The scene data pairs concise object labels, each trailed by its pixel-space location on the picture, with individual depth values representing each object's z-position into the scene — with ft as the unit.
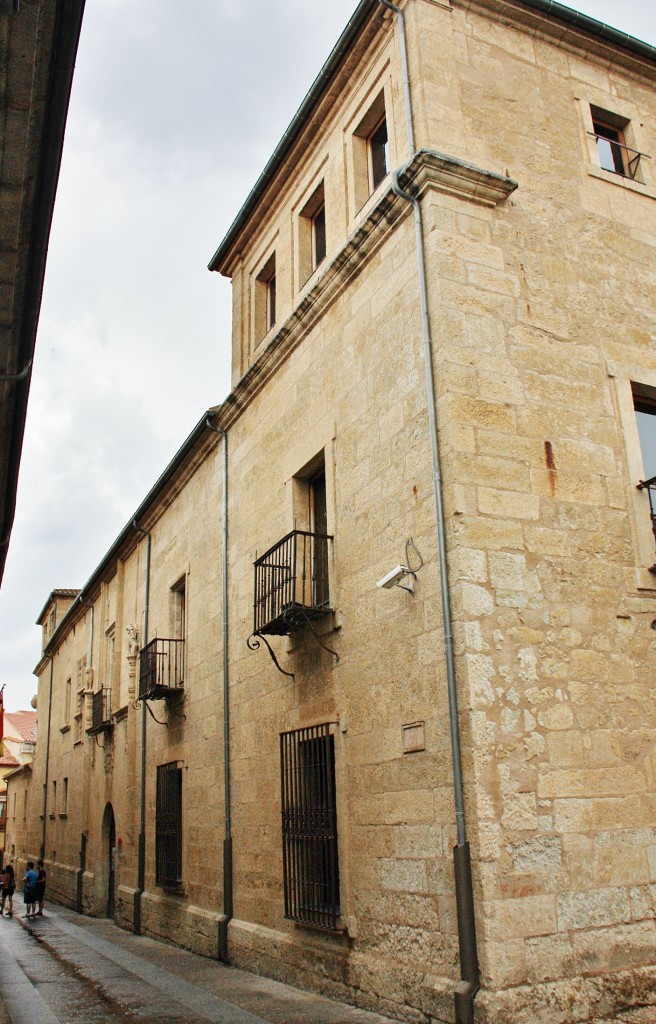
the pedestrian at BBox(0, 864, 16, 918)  76.84
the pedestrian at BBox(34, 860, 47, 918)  70.13
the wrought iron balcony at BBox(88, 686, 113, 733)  62.80
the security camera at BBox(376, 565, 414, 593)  23.99
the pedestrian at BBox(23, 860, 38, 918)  69.82
